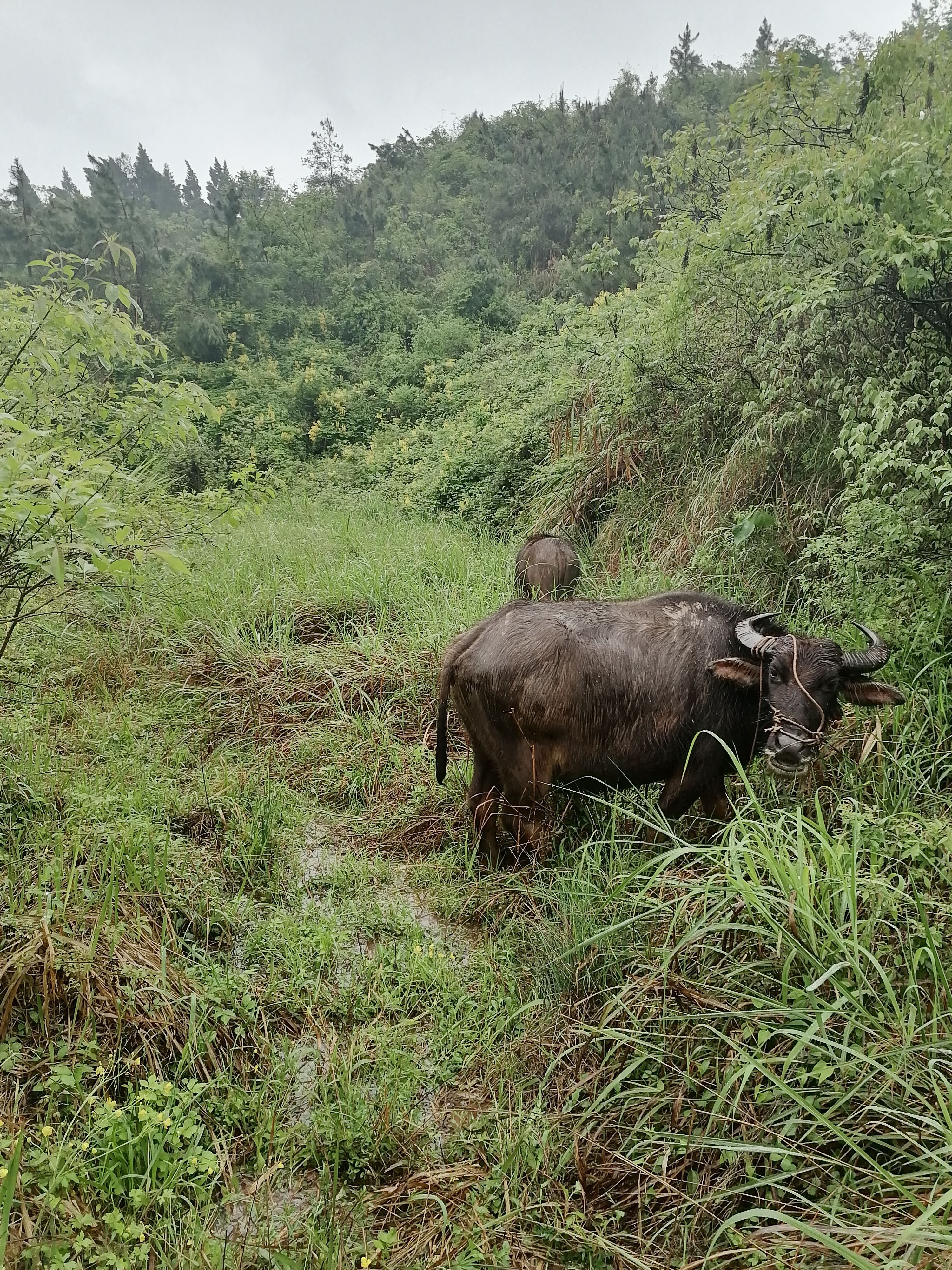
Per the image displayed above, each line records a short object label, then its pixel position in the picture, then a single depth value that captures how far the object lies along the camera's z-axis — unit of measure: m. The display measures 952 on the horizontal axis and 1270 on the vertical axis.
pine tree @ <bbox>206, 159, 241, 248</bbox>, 18.83
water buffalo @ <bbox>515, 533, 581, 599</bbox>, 5.96
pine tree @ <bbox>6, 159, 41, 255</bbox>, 21.67
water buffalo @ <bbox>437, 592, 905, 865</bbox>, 3.40
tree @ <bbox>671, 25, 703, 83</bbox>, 24.36
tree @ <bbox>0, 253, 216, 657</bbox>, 2.70
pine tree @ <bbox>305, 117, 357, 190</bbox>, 25.19
